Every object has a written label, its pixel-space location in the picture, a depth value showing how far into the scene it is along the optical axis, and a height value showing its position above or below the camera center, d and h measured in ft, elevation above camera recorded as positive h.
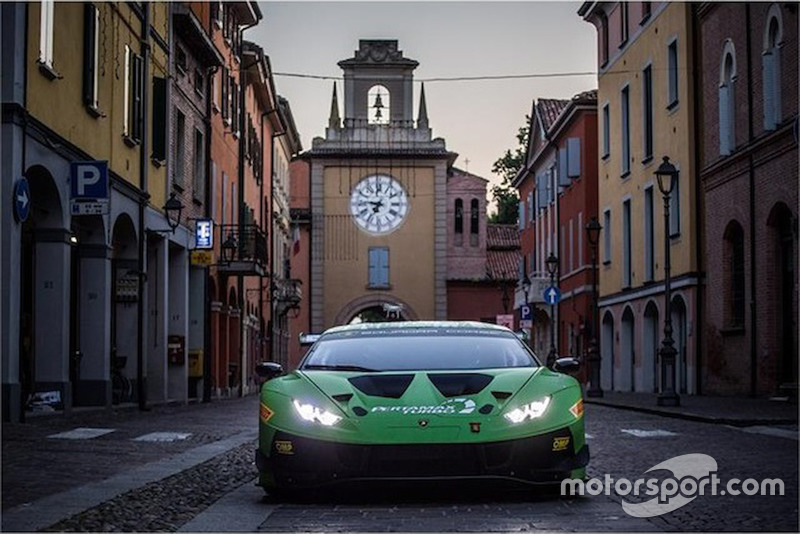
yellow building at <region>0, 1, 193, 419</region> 61.62 +7.15
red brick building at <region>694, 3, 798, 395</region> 91.35 +9.96
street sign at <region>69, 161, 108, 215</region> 69.26 +7.35
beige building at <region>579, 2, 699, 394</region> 119.44 +14.48
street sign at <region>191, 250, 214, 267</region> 112.68 +6.42
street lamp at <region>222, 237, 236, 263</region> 130.12 +8.27
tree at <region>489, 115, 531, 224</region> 334.19 +37.08
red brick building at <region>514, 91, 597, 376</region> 172.24 +17.41
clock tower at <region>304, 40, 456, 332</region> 264.93 +24.83
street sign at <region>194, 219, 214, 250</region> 114.32 +8.49
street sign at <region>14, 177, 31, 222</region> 59.88 +5.85
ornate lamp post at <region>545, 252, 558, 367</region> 141.49 +7.20
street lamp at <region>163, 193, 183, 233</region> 96.63 +8.81
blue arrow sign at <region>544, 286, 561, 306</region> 139.06 +4.15
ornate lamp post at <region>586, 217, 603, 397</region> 116.37 -1.15
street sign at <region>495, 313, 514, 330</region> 184.88 +2.36
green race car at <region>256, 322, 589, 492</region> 29.96 -1.85
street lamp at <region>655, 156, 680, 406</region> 88.48 -0.34
